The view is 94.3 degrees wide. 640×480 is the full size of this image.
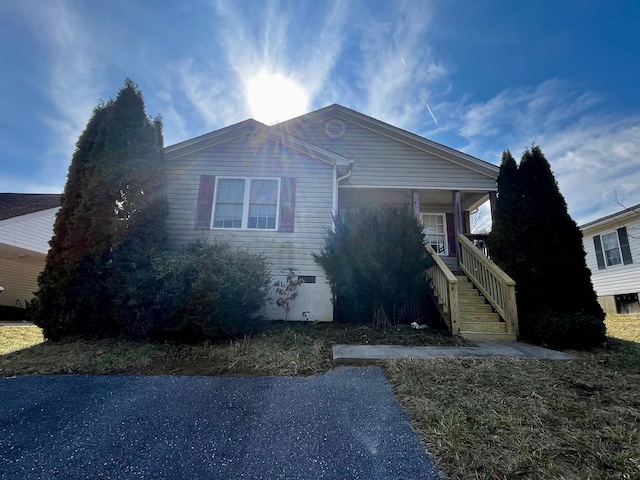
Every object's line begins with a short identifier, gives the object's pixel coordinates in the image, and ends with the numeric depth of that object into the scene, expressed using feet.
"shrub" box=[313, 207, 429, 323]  20.20
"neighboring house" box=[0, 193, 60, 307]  35.14
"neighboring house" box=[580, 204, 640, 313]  39.32
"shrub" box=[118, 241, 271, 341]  16.99
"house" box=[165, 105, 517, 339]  22.52
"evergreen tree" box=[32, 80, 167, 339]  18.12
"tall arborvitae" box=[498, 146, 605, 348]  18.53
